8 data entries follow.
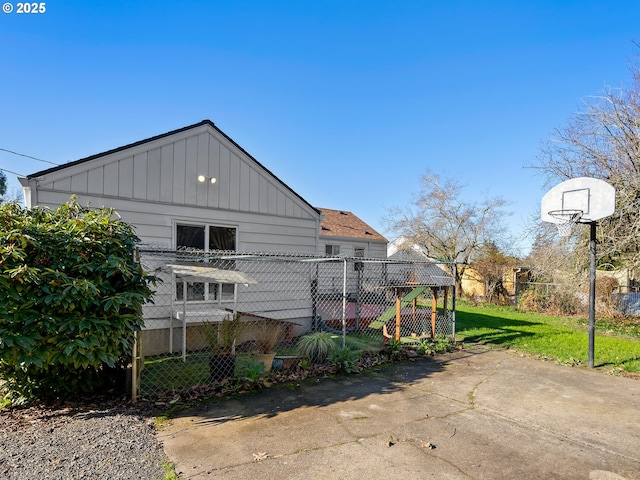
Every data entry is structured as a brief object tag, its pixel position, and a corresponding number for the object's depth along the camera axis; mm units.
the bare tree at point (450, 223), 21750
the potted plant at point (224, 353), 4957
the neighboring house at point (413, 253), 22769
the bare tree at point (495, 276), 17547
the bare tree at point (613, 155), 11000
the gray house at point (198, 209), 6492
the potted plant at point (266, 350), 5406
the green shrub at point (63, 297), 3395
